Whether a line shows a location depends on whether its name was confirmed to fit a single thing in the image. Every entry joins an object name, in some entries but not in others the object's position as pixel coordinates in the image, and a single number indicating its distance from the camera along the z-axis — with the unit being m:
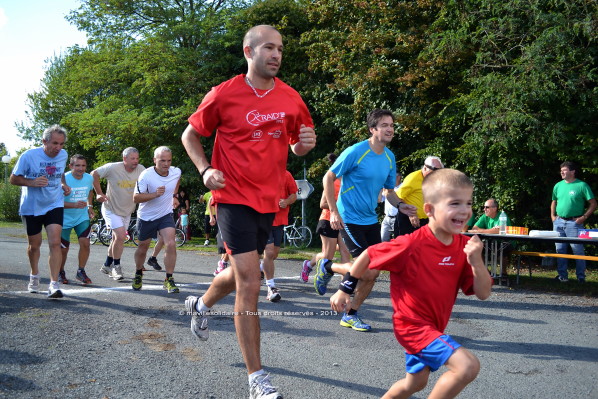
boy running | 3.02
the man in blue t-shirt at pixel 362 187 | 6.14
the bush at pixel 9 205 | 47.66
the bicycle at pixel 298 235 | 20.62
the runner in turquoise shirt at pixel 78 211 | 9.00
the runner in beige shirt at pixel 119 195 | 9.28
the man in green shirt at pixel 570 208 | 10.48
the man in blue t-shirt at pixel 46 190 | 7.34
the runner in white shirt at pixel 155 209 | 8.15
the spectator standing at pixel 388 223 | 12.32
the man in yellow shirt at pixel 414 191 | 8.50
